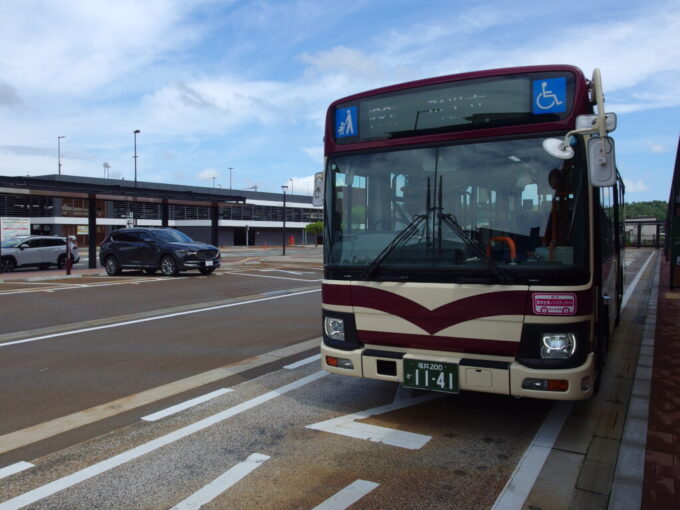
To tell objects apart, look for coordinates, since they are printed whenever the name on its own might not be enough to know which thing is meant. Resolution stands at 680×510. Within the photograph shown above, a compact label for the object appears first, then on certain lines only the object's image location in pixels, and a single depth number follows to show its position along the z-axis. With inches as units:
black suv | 806.5
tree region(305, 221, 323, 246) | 3206.0
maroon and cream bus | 164.6
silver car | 918.4
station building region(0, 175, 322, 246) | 995.9
